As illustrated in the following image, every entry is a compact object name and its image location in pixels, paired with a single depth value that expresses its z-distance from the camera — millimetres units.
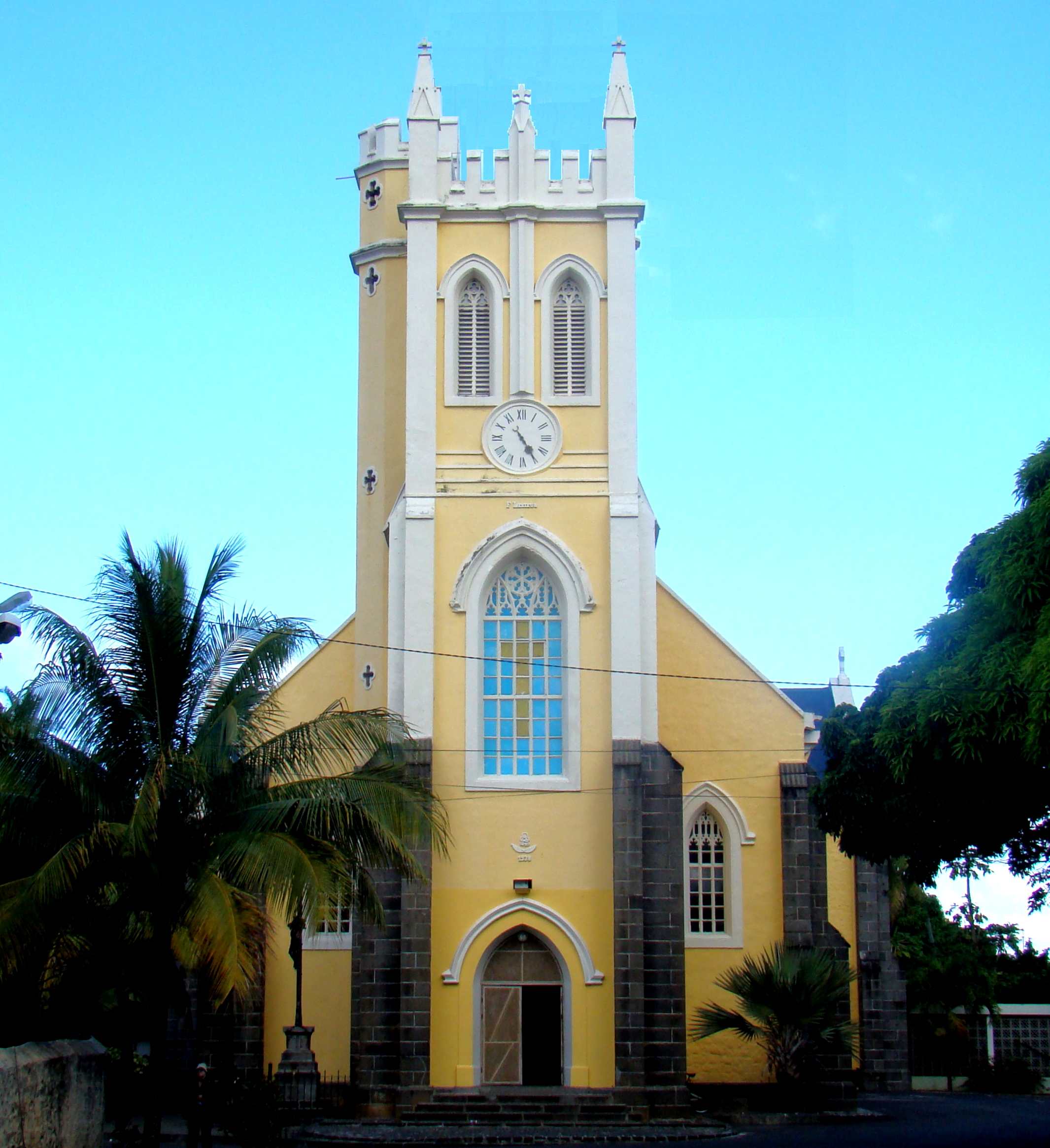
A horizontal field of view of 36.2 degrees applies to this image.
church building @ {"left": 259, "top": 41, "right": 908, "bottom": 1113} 27562
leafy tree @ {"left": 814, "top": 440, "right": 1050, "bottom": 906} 19312
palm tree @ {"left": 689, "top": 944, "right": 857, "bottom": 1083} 27734
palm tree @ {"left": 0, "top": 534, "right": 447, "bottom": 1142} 18094
